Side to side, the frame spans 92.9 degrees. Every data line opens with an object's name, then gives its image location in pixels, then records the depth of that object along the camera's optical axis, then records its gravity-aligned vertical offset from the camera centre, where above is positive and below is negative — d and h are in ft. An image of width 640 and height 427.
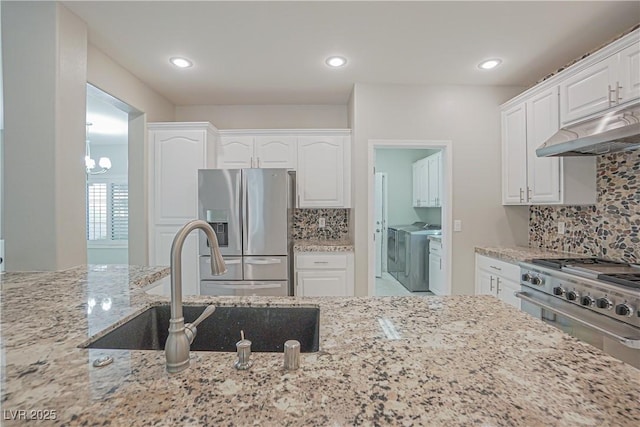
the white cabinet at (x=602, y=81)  6.23 +3.00
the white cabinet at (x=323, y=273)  10.28 -1.99
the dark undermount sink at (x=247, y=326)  4.10 -1.52
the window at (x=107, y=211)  18.49 +0.23
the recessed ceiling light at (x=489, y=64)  8.73 +4.39
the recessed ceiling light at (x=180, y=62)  8.66 +4.42
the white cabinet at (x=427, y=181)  15.40 +1.80
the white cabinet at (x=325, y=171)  11.41 +1.62
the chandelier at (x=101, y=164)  14.16 +2.58
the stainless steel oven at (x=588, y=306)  5.38 -1.91
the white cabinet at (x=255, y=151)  11.47 +2.41
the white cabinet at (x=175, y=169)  10.53 +1.58
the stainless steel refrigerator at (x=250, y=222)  9.77 -0.25
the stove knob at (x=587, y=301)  6.02 -1.75
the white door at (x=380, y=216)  18.97 -0.12
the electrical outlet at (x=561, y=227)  9.09 -0.40
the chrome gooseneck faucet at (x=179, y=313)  2.33 -0.79
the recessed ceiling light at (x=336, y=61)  8.60 +4.42
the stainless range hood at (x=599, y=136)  5.60 +1.56
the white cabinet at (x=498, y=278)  8.36 -1.93
